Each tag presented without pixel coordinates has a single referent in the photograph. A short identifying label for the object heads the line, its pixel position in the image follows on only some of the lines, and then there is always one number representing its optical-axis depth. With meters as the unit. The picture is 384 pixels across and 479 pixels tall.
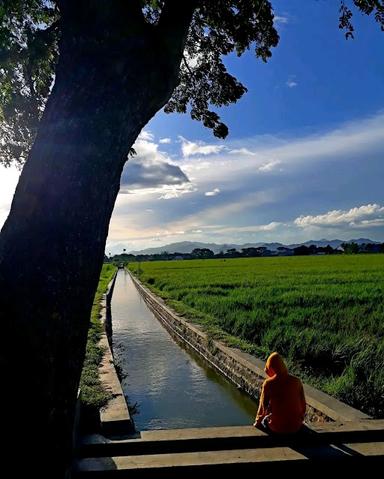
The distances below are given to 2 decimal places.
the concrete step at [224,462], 3.56
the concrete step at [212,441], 4.01
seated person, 4.00
